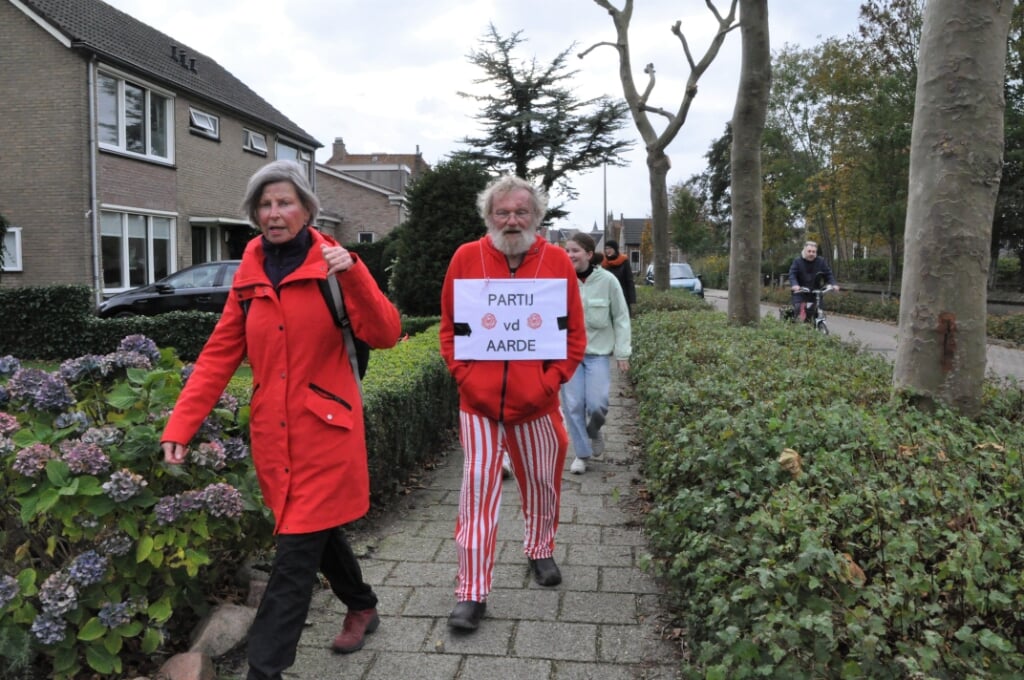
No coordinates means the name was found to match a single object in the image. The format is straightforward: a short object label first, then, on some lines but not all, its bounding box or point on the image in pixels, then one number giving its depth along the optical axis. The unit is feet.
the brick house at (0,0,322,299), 65.16
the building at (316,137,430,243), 138.62
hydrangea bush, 9.62
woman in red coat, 9.59
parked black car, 54.24
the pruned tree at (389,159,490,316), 44.47
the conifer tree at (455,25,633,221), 107.14
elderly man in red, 12.26
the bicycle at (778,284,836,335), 44.57
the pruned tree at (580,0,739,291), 63.93
